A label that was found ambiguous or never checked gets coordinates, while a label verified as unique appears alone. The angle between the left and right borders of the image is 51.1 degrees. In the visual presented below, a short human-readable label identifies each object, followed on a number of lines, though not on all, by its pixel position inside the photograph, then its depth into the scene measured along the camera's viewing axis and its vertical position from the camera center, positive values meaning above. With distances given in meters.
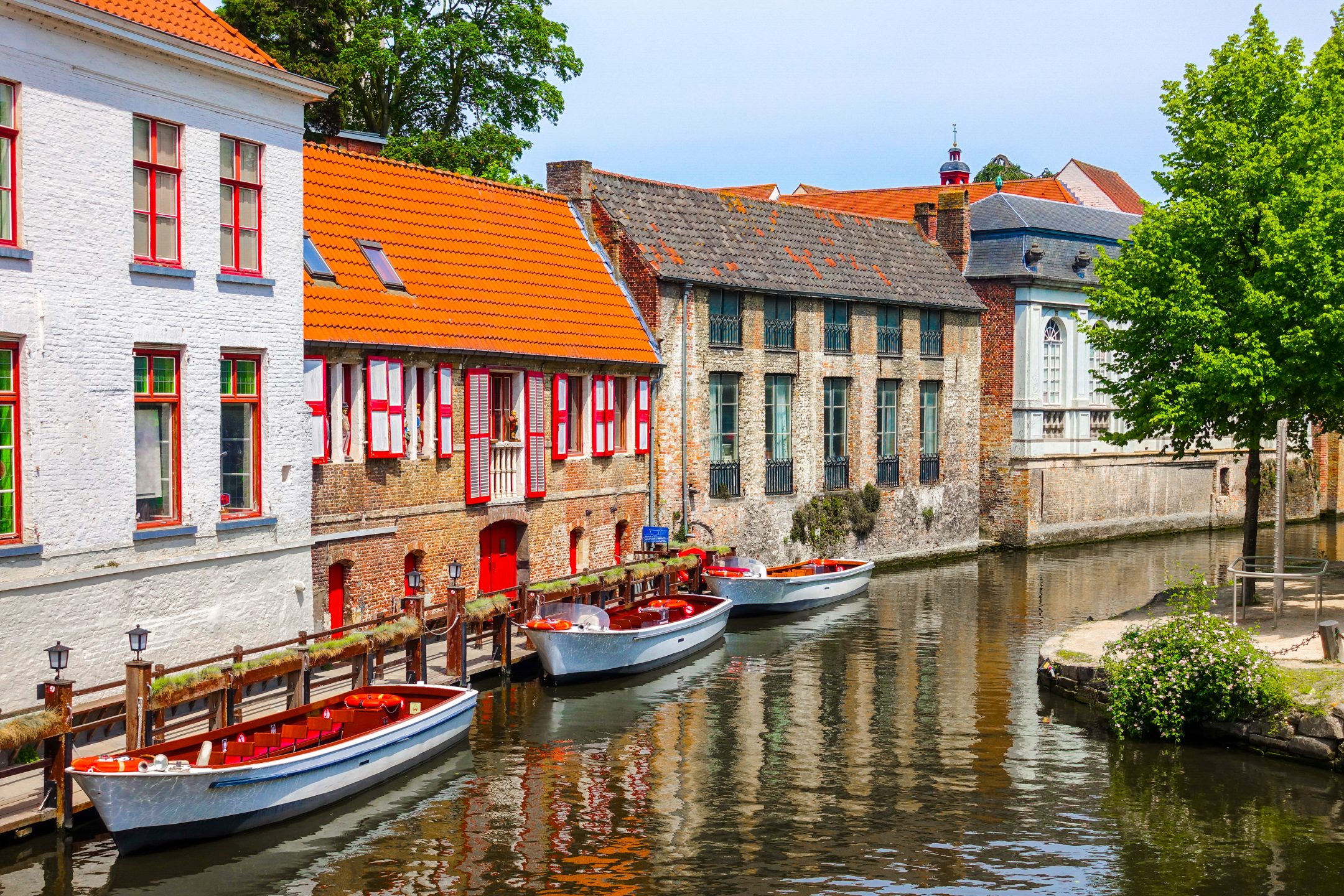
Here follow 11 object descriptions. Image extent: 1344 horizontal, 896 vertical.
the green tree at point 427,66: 33.09 +9.07
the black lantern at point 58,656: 13.09 -2.02
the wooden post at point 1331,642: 17.66 -2.61
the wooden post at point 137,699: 13.70 -2.52
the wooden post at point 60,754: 12.87 -2.88
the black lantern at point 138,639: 13.74 -1.95
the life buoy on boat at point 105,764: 12.43 -2.88
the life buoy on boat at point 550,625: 20.43 -2.73
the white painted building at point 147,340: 14.70 +1.16
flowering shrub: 16.61 -2.91
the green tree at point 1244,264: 21.45 +2.74
